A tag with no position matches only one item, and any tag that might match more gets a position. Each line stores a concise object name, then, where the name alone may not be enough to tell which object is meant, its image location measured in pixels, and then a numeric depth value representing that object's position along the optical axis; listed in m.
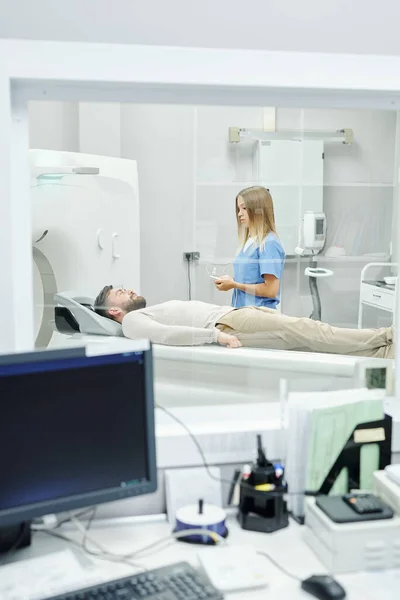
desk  1.09
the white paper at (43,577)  1.06
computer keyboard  1.03
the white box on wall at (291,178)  4.11
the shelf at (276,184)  3.71
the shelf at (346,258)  4.17
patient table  2.41
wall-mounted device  4.18
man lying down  3.00
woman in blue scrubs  3.24
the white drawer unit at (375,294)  3.98
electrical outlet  3.69
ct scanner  2.67
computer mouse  1.04
